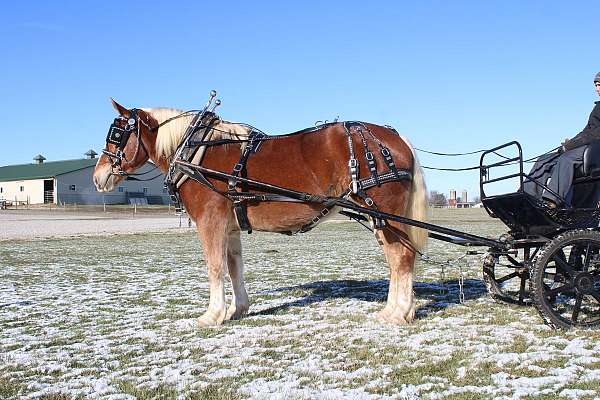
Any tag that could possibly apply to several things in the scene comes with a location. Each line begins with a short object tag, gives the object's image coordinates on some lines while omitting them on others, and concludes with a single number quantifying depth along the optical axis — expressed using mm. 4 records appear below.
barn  75375
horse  6680
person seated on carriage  6219
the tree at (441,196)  108038
